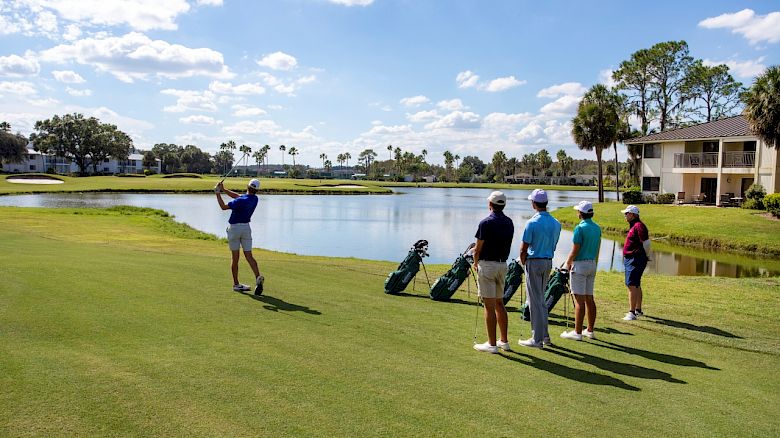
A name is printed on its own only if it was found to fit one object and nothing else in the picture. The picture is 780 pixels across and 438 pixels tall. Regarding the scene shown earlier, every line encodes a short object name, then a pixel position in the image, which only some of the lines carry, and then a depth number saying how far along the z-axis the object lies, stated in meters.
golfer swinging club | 11.57
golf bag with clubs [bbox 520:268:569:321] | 11.04
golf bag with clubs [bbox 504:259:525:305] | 11.94
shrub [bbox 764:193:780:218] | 37.00
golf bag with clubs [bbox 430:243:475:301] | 12.36
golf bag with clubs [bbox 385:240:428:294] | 13.08
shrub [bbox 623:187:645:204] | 53.62
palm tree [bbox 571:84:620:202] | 63.94
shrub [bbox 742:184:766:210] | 41.58
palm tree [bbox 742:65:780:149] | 39.09
